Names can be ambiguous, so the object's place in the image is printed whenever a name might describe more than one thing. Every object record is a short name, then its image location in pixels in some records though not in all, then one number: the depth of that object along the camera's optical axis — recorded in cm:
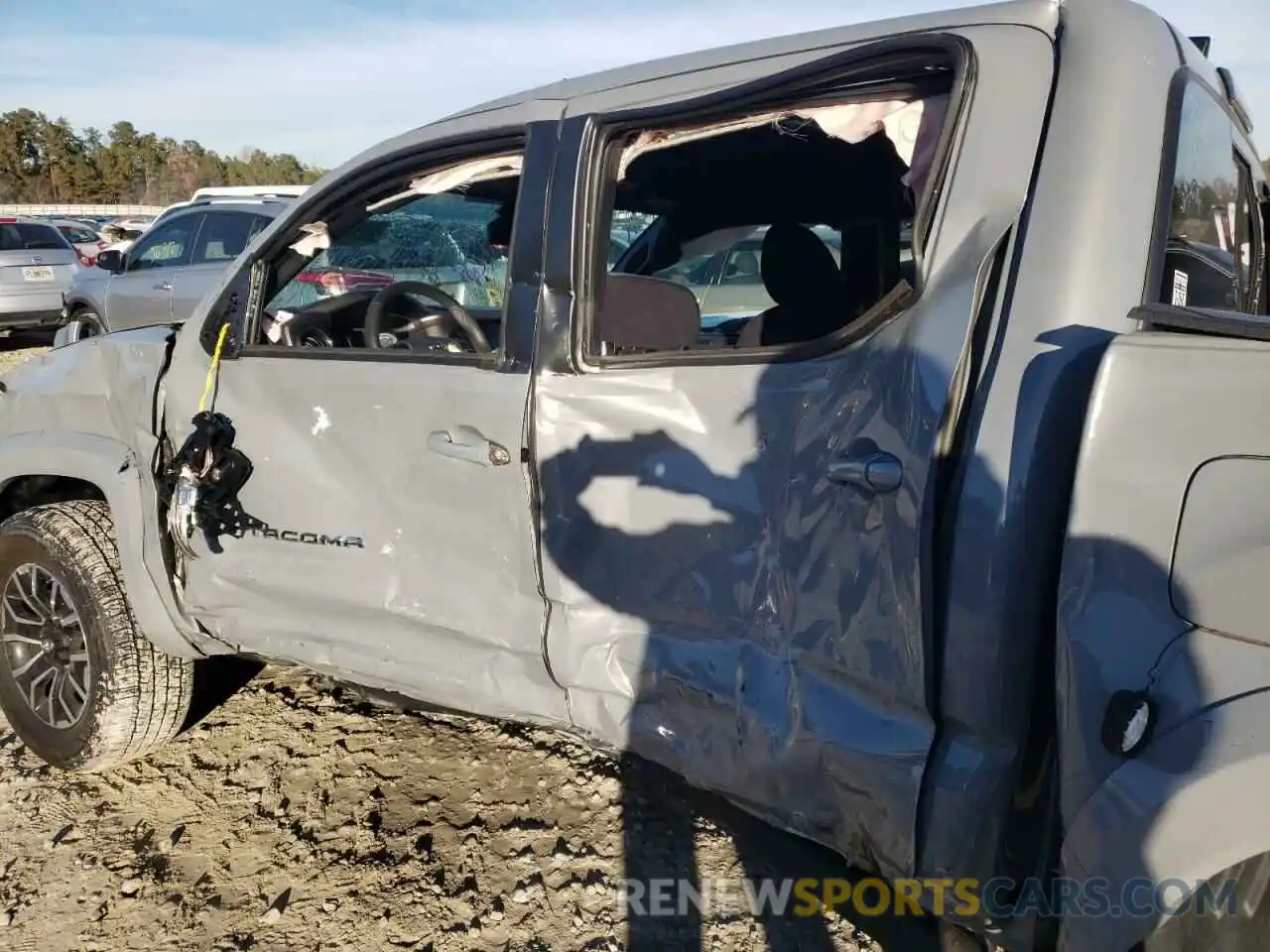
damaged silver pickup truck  137
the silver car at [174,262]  902
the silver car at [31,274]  1187
